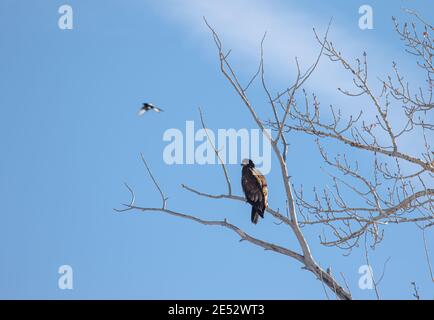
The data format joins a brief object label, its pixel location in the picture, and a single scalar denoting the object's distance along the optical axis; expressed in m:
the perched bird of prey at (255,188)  10.30
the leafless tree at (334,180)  6.80
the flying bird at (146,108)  10.42
